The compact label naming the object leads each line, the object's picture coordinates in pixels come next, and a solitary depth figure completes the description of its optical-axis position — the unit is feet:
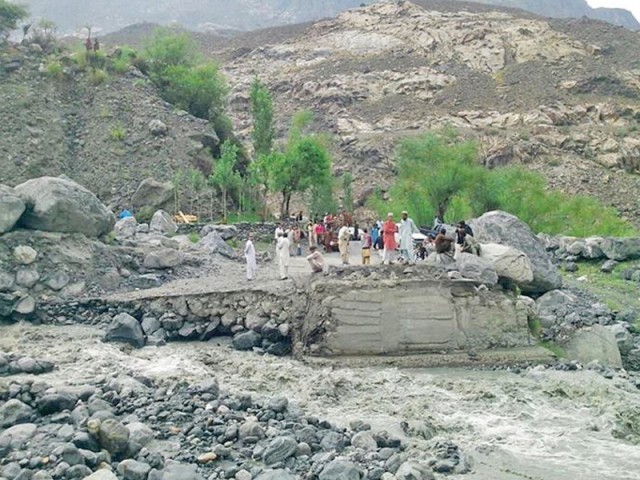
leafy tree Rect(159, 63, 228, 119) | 138.82
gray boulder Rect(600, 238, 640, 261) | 85.25
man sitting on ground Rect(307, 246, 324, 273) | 51.98
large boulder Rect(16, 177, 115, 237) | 59.52
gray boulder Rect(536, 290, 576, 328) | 53.00
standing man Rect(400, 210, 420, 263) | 57.88
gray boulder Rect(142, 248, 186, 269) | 64.49
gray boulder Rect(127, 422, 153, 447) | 28.53
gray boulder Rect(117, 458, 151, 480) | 25.39
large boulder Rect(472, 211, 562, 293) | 57.88
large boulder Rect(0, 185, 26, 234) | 57.26
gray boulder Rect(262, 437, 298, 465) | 27.91
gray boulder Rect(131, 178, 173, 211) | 108.47
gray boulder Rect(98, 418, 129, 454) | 27.37
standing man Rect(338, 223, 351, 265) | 63.31
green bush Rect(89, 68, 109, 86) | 133.49
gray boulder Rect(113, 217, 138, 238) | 75.23
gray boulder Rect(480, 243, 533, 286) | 52.54
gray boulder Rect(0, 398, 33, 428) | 30.14
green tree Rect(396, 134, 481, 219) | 110.01
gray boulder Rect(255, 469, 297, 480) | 25.23
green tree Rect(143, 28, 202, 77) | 146.30
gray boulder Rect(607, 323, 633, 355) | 52.70
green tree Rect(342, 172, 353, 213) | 164.35
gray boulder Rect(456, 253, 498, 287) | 49.75
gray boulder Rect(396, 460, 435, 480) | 26.45
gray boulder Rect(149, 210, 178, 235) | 89.04
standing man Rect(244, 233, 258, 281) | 57.93
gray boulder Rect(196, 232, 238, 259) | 76.02
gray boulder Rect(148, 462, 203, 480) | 24.97
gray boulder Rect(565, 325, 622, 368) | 50.06
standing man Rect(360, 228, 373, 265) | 62.23
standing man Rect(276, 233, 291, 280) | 55.93
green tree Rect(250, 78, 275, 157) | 134.21
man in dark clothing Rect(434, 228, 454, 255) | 55.75
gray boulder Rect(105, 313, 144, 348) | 47.83
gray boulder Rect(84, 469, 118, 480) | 23.89
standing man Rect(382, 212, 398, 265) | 58.34
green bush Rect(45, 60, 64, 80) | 131.64
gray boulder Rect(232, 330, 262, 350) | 48.80
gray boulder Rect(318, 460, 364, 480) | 26.02
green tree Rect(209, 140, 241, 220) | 112.68
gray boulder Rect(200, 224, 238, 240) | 89.57
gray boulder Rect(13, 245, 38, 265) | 56.29
